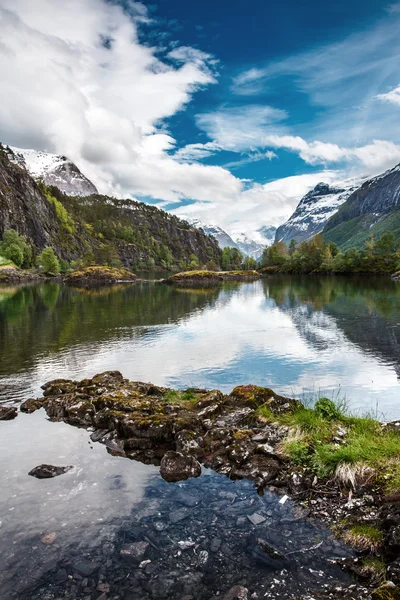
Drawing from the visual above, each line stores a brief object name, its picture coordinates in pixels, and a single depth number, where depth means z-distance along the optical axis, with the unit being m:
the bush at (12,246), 186.75
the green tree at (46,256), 198.50
